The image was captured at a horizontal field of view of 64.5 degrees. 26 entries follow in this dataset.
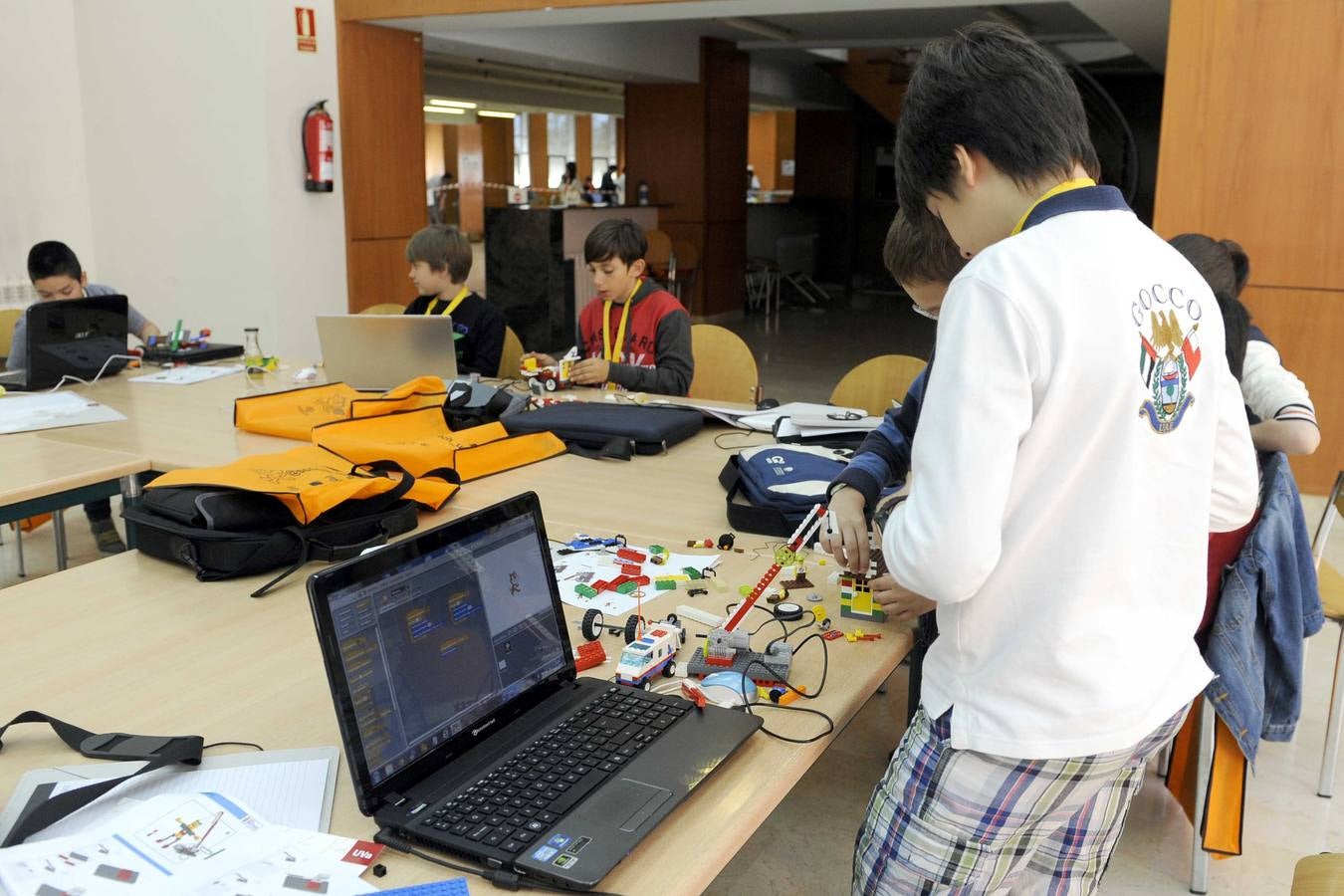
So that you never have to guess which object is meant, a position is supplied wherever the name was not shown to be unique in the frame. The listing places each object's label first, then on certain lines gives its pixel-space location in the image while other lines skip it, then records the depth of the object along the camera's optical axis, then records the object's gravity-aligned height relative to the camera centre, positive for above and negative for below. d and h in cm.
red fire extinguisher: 631 +63
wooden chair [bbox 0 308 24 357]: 460 -30
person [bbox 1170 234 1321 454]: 232 -29
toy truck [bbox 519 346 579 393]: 364 -41
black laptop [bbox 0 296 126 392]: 353 -28
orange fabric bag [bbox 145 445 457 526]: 200 -43
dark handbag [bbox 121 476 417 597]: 193 -51
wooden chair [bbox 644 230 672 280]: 984 +4
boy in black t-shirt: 405 -17
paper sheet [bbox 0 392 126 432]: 306 -46
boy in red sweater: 372 -26
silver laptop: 327 -28
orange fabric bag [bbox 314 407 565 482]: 241 -44
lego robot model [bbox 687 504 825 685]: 153 -58
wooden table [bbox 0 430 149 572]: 244 -51
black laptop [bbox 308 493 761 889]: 112 -56
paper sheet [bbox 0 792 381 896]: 104 -60
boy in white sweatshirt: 102 -22
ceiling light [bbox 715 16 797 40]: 894 +196
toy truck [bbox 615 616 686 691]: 150 -57
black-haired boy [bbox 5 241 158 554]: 404 -9
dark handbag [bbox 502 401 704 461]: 281 -46
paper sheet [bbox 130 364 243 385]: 382 -43
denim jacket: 204 -69
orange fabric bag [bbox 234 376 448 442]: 282 -41
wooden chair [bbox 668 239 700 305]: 1028 -8
